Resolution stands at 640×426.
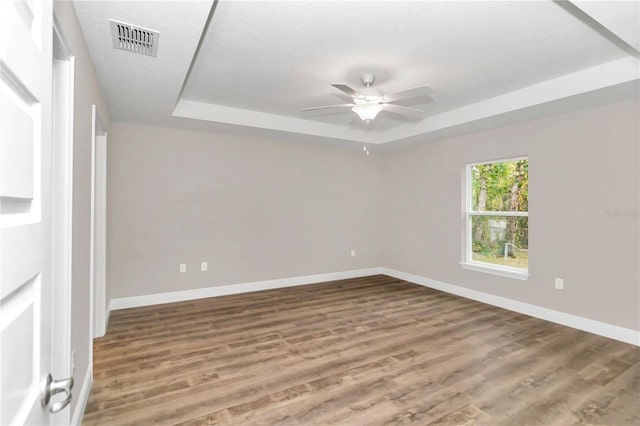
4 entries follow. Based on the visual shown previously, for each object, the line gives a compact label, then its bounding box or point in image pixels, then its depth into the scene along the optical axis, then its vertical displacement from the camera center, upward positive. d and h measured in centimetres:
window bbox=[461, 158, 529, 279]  435 -8
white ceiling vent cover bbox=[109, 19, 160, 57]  207 +112
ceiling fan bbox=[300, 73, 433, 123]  285 +105
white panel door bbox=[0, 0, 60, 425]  52 +0
